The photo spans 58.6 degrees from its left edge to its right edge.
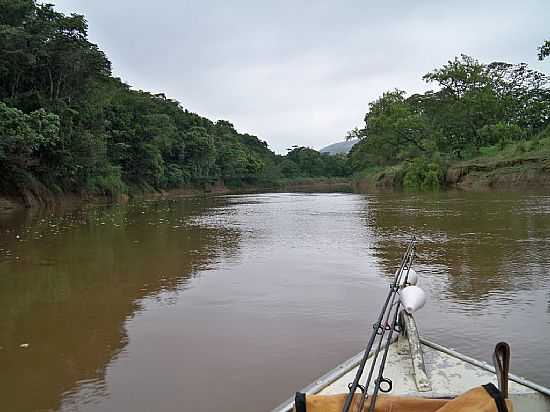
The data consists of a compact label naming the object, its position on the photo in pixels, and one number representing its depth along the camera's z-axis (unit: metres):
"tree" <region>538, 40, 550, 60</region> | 24.77
